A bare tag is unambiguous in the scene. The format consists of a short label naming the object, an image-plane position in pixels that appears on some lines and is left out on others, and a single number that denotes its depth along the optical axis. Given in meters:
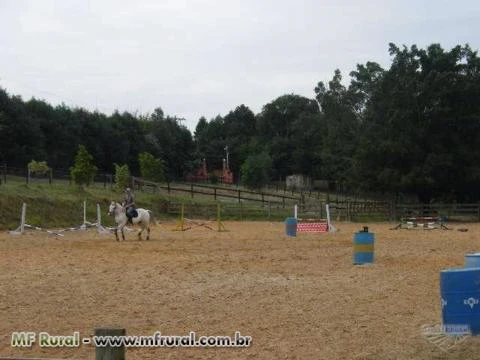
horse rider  24.88
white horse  24.86
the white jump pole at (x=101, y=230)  27.84
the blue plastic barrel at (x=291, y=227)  26.61
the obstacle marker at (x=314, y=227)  30.30
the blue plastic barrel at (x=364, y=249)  15.30
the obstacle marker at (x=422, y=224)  33.77
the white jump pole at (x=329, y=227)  29.97
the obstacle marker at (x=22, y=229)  26.34
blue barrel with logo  7.47
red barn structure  89.38
